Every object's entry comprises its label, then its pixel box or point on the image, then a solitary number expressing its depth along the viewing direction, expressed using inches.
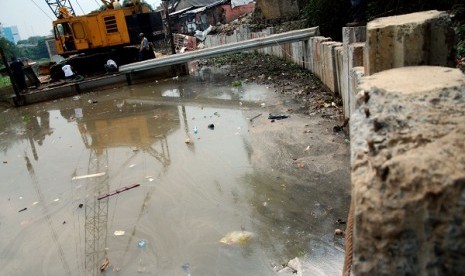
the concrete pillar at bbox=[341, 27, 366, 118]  206.8
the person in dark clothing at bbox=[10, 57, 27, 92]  489.3
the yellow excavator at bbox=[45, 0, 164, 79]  536.7
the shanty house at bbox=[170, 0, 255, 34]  1185.1
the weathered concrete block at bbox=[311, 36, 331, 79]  323.3
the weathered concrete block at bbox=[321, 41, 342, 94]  273.0
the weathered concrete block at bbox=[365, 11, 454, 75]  77.2
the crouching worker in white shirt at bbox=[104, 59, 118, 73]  538.6
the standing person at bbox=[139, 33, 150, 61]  549.0
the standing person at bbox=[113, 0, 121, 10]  561.0
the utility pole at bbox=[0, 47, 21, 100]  430.9
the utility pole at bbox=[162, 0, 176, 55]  539.9
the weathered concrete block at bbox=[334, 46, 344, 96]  244.1
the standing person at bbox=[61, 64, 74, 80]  527.5
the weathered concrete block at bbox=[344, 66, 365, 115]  161.0
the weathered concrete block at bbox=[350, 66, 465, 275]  42.0
